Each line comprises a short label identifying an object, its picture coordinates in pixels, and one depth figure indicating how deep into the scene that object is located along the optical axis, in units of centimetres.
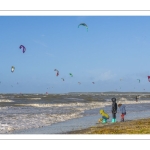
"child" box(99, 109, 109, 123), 1714
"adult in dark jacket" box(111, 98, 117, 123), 1739
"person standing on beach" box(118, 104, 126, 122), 1795
